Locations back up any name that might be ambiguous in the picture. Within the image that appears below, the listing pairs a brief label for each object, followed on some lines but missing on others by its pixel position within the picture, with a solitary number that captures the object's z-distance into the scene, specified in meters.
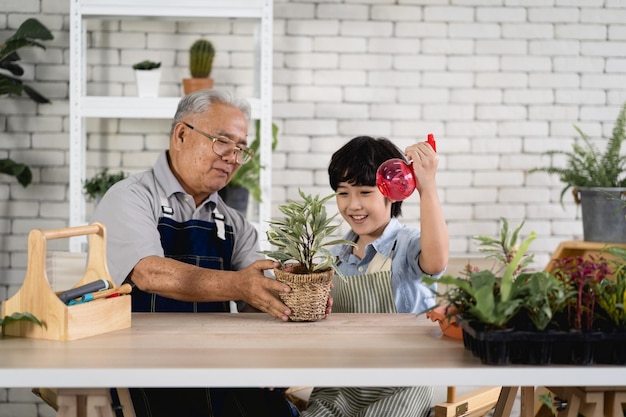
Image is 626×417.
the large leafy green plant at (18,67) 4.04
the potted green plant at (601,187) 3.90
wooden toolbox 1.89
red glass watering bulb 2.19
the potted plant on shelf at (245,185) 3.98
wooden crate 3.91
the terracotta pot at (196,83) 4.11
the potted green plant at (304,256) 2.11
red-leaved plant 1.71
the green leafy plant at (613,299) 1.72
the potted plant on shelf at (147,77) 4.06
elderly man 2.35
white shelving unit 3.95
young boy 2.33
